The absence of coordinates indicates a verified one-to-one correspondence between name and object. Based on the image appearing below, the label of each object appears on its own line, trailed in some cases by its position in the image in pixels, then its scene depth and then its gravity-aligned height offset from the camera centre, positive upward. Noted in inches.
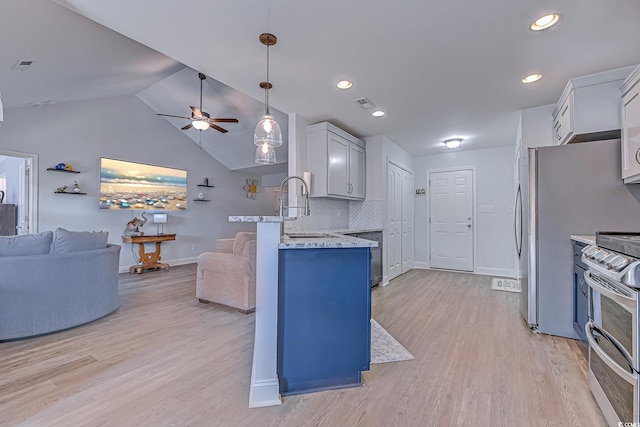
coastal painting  206.8 +23.6
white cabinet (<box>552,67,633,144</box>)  98.7 +40.1
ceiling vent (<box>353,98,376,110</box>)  129.7 +53.3
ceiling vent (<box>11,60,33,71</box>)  115.4 +62.7
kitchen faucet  96.0 +3.8
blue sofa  95.3 -24.3
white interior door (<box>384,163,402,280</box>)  187.2 -3.6
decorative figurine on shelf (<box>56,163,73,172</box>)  182.3 +32.0
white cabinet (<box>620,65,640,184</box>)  81.2 +26.2
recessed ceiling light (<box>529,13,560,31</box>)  74.7 +53.2
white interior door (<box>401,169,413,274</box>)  214.5 -3.8
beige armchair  124.0 -27.7
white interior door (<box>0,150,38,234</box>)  174.9 +12.4
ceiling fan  172.1 +60.4
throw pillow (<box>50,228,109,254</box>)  106.1 -10.1
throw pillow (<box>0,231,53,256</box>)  97.0 -10.2
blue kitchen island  66.4 -23.7
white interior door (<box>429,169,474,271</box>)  216.5 -2.3
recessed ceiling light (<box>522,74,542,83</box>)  105.8 +53.0
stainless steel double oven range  45.4 -20.7
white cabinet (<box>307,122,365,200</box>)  151.0 +30.7
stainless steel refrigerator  92.2 +1.8
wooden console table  209.0 -29.3
